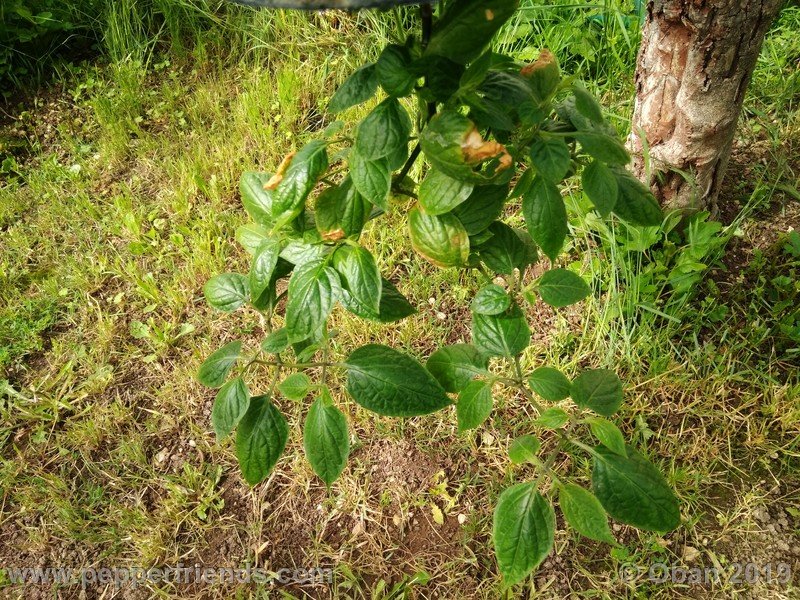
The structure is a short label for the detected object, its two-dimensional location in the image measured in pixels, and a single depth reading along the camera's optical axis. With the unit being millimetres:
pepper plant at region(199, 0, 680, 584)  815
